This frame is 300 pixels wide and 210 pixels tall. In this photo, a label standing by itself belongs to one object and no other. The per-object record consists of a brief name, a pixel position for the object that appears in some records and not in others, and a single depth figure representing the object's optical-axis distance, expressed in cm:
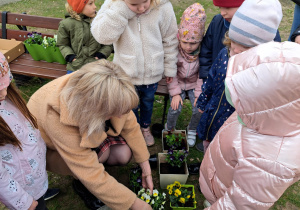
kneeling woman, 138
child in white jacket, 195
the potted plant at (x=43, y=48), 305
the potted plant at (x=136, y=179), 214
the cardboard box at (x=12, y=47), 322
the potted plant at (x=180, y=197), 199
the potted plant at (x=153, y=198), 190
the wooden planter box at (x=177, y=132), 249
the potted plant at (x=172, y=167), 224
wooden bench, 298
